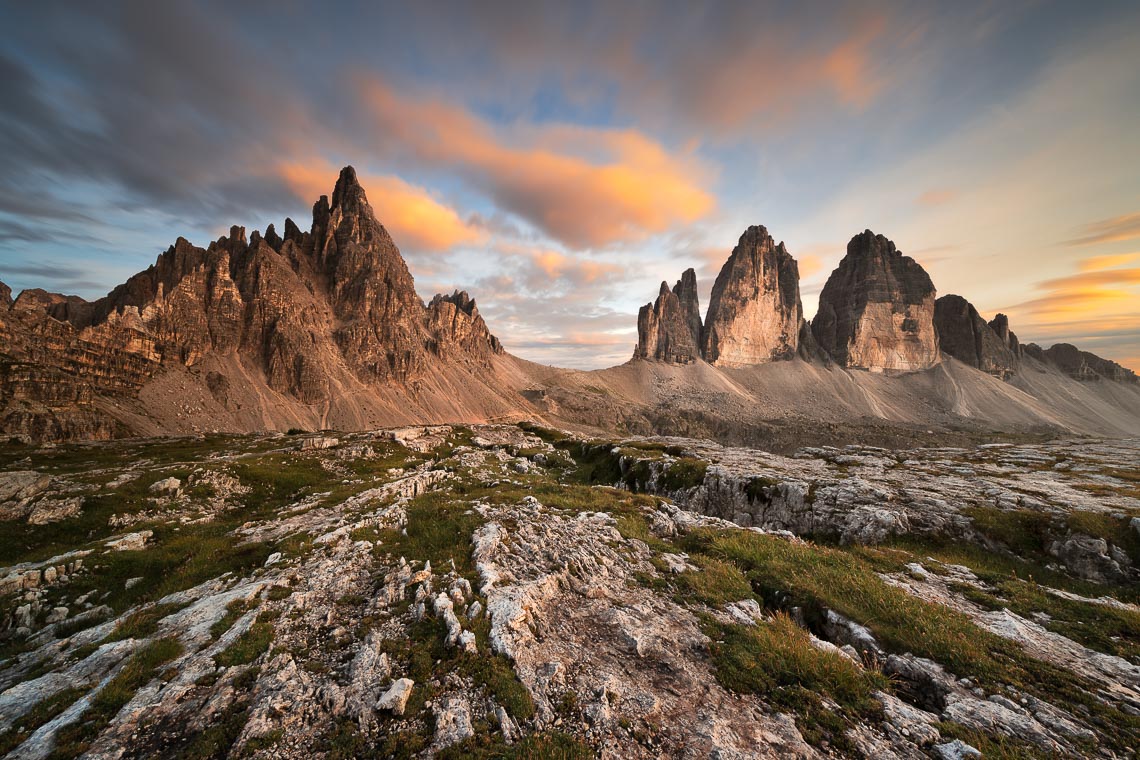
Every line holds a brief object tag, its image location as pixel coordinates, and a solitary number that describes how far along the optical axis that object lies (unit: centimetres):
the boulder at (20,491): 2802
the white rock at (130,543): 2039
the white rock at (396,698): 902
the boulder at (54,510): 2741
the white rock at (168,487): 3262
